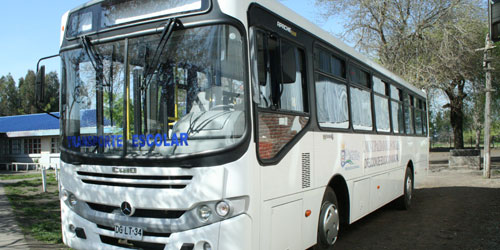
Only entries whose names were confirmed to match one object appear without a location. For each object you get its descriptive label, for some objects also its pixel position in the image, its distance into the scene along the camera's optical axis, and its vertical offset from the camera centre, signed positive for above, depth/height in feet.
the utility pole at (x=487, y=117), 54.92 +2.14
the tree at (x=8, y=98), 236.73 +27.33
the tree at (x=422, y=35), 59.41 +15.11
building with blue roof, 91.97 +0.58
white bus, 12.26 +0.39
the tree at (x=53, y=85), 205.22 +33.74
